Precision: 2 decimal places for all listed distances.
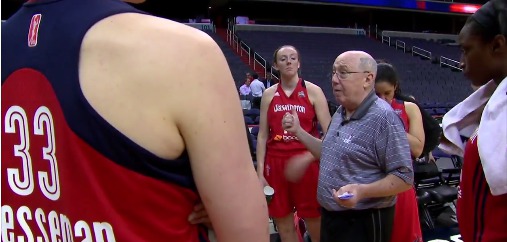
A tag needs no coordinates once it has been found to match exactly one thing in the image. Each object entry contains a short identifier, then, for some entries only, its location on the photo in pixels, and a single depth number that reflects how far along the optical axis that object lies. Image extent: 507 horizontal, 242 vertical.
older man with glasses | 2.46
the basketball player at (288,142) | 3.81
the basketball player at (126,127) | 0.86
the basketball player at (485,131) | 1.22
